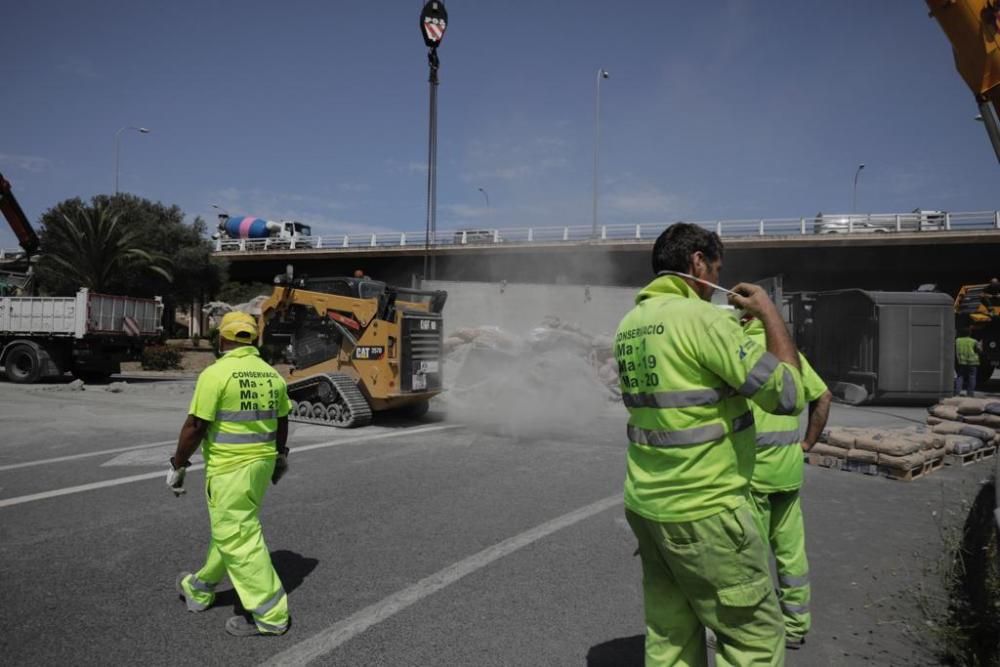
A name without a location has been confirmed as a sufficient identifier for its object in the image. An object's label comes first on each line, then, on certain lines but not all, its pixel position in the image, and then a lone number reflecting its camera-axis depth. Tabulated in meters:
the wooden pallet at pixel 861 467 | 7.33
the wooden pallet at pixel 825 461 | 7.61
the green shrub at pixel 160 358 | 24.16
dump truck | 17.53
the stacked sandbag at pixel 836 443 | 7.58
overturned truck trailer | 14.05
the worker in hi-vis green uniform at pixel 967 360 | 14.95
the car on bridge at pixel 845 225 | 26.55
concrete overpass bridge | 25.73
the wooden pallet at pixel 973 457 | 8.12
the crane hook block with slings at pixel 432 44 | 9.94
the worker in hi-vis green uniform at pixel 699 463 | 2.03
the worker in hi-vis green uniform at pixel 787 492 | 3.32
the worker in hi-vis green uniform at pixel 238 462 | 3.39
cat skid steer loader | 10.34
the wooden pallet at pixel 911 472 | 7.06
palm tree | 25.59
